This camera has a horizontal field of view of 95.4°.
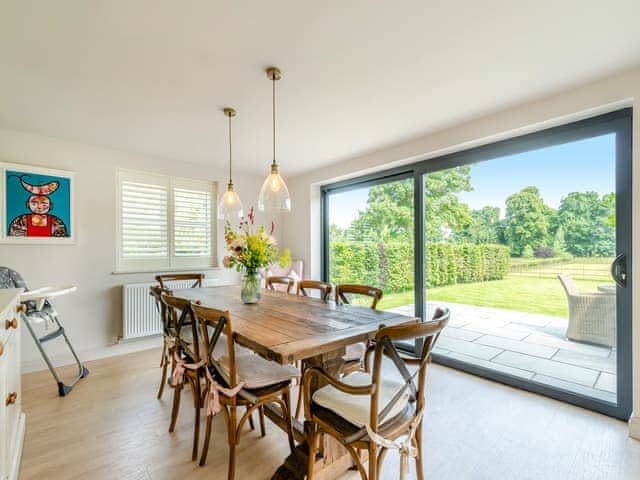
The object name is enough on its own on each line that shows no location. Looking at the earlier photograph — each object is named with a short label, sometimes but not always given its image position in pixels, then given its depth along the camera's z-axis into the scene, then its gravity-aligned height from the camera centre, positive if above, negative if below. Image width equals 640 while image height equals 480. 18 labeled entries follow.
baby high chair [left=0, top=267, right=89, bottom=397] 2.42 -0.57
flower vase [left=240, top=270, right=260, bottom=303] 2.32 -0.37
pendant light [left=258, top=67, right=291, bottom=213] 2.30 +0.38
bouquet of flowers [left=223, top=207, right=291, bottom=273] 2.22 -0.07
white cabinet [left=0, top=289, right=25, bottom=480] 1.32 -0.75
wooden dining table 1.33 -0.49
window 3.68 +0.26
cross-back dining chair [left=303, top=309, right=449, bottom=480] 1.14 -0.75
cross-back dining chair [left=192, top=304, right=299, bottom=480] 1.49 -0.78
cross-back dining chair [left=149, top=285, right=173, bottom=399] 2.35 -0.68
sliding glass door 2.20 -0.15
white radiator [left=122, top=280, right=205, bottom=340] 3.46 -0.87
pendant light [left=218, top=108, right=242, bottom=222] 2.69 +0.33
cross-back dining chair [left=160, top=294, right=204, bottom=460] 1.77 -0.81
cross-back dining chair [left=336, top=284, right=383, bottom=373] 2.03 -0.51
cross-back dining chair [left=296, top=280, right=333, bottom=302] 2.60 -0.42
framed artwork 2.92 +0.39
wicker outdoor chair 2.22 -0.60
